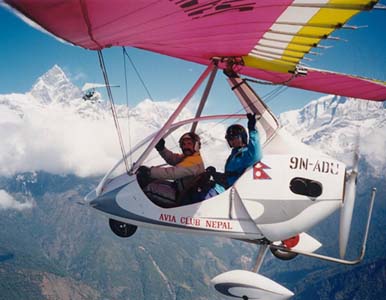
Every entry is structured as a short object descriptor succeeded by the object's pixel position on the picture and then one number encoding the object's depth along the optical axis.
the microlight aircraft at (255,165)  4.65
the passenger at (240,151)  6.98
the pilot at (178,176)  7.30
